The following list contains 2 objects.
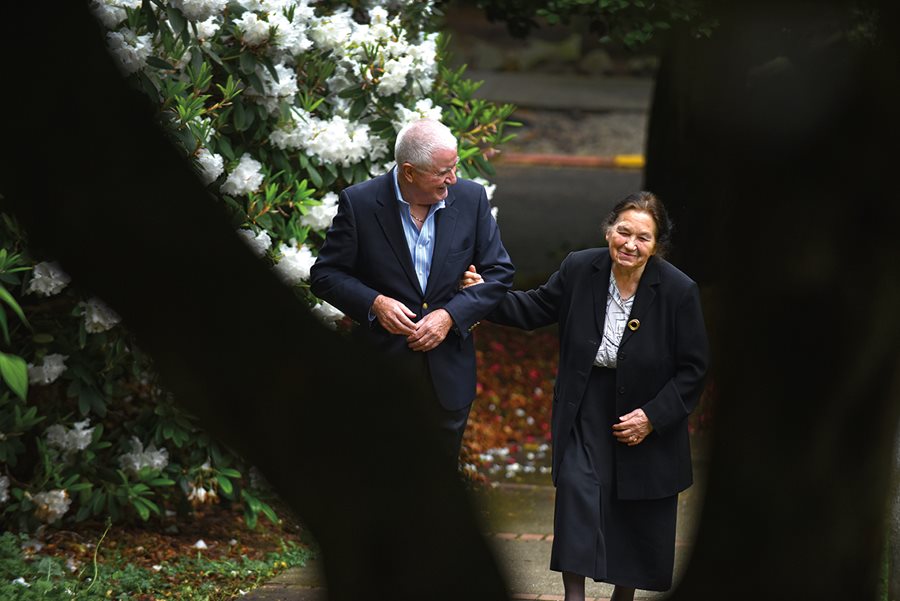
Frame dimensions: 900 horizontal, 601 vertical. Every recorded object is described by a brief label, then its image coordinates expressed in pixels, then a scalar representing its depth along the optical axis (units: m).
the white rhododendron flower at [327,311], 13.07
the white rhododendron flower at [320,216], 13.05
